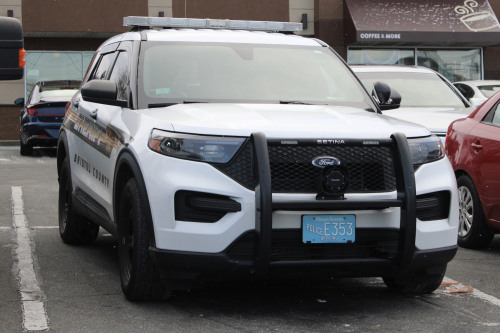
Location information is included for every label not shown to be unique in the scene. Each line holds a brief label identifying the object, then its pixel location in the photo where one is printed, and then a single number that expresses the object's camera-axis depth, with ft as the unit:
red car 22.62
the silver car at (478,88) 46.73
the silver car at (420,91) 31.42
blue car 56.03
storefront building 74.84
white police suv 14.48
